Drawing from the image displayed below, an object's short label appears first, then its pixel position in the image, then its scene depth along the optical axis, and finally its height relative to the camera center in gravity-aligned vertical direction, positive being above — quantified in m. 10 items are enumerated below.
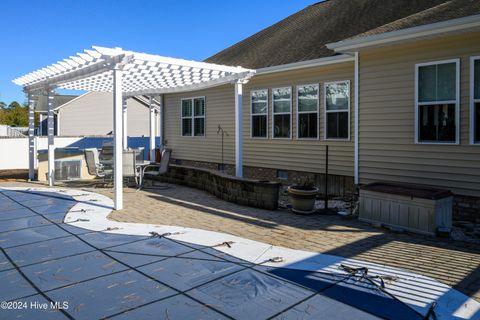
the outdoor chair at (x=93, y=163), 10.21 -0.40
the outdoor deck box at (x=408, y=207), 5.86 -0.93
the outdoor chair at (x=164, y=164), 10.55 -0.44
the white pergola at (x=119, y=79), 7.23 +1.76
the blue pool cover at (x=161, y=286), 3.24 -1.33
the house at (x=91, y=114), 31.44 +2.78
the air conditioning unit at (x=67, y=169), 11.95 -0.67
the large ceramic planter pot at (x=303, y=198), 7.18 -0.93
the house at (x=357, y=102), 6.75 +1.09
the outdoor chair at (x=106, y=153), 12.25 -0.15
